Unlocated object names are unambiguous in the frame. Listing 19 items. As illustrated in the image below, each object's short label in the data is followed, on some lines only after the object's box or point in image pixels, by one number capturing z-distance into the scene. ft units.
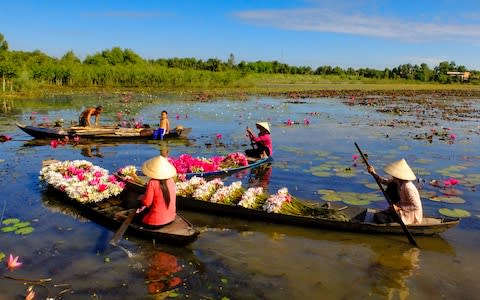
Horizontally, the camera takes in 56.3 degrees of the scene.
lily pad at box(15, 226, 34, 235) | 24.16
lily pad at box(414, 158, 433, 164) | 44.37
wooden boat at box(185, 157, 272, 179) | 33.68
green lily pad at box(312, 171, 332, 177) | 38.22
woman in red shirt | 22.02
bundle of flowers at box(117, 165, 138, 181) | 30.68
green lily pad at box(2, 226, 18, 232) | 24.40
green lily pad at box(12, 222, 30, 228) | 25.04
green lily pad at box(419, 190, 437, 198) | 32.24
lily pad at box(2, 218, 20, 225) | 25.44
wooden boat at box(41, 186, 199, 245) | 22.26
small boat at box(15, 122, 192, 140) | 51.52
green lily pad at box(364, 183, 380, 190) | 34.26
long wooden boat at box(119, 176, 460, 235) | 23.99
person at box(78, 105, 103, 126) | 53.15
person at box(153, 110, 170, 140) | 52.49
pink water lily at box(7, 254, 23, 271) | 18.02
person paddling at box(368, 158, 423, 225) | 23.56
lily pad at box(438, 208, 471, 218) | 28.14
